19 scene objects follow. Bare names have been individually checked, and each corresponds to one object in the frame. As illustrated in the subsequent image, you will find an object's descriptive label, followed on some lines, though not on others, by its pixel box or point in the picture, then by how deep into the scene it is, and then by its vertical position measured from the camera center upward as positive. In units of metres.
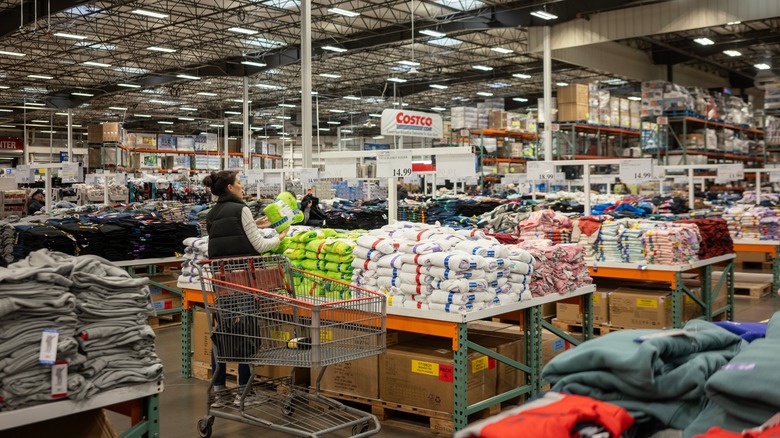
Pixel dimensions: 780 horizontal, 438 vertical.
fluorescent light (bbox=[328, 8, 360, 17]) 16.70 +4.29
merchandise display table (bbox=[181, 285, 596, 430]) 4.67 -0.96
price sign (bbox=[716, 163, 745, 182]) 12.80 +0.34
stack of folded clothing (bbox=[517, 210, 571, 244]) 7.85 -0.40
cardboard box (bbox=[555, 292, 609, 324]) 7.98 -1.38
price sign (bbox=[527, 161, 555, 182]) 9.88 +0.28
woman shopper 5.52 -0.26
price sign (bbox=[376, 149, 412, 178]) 6.82 +0.28
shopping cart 4.42 -0.93
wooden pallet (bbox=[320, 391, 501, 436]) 4.91 -1.62
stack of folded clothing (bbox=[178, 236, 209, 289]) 6.65 -0.61
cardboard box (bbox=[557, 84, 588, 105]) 16.42 +2.24
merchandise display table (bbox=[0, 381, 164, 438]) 2.80 -0.88
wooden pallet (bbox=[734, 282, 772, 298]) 11.29 -1.63
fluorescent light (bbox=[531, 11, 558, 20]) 16.73 +4.15
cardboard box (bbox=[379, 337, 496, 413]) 4.91 -1.31
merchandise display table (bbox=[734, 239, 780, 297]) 11.30 -0.94
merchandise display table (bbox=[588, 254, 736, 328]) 7.39 -0.91
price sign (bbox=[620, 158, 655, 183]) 8.90 +0.25
